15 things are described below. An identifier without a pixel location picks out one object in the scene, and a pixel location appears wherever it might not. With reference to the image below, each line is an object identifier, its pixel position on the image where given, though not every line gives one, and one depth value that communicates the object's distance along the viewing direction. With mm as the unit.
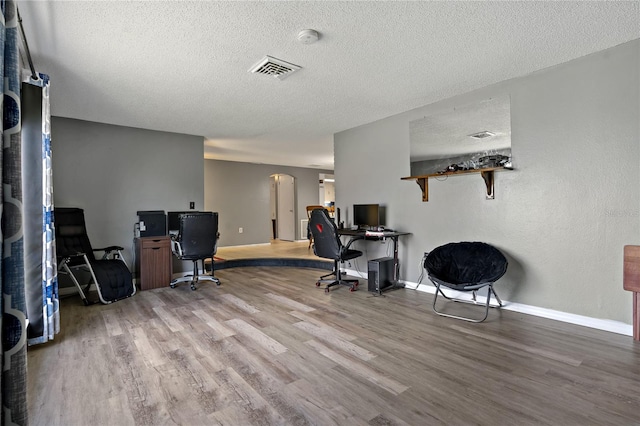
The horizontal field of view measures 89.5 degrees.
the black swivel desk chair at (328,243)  4273
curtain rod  2263
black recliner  3865
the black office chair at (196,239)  4426
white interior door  9648
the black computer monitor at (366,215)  4758
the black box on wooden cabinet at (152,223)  4781
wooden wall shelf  3466
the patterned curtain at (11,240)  876
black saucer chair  3134
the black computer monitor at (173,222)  5246
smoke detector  2398
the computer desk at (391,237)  4232
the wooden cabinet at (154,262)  4520
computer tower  4137
